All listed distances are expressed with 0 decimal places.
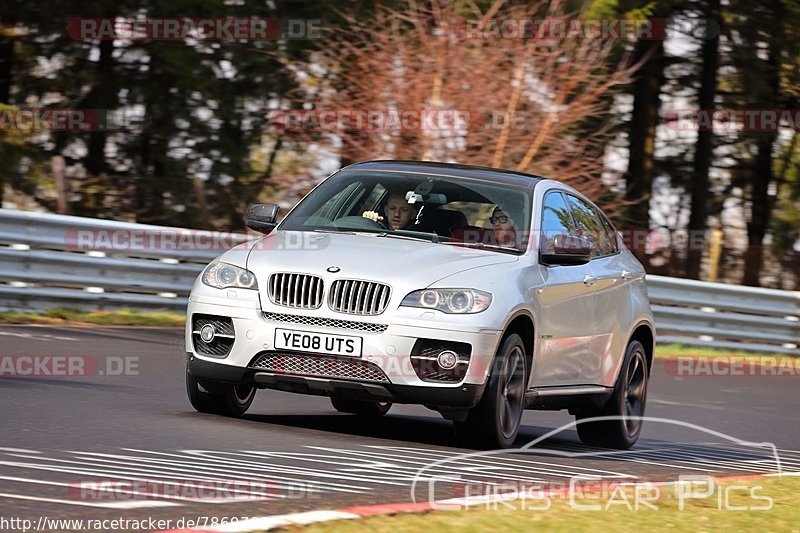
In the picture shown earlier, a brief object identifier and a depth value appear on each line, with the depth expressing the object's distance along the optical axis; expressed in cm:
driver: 1972
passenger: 1955
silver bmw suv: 1748
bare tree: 4378
